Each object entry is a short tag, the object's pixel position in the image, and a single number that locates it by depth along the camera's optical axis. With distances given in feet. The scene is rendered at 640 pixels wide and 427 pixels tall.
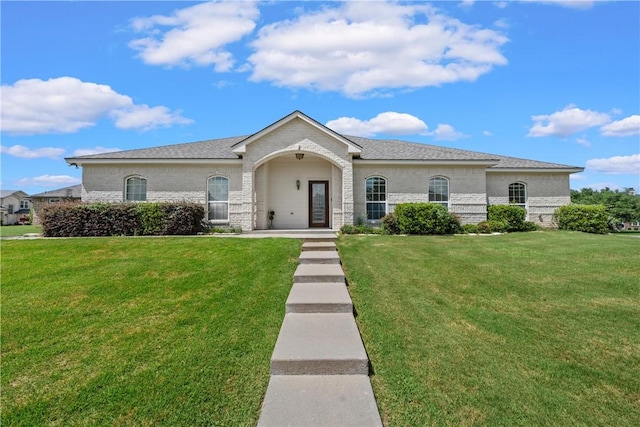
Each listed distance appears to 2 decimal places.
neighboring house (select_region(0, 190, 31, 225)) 147.43
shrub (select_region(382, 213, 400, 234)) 44.55
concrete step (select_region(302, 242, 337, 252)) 30.60
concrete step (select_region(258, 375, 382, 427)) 9.03
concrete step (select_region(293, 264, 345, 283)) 21.02
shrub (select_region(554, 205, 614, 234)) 48.70
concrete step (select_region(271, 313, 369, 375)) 11.52
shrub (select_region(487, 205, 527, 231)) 49.46
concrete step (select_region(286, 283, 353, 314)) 16.53
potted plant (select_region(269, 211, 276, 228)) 52.55
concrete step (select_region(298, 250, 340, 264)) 25.64
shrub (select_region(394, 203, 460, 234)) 43.42
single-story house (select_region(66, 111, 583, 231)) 47.32
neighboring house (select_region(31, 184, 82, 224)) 126.72
